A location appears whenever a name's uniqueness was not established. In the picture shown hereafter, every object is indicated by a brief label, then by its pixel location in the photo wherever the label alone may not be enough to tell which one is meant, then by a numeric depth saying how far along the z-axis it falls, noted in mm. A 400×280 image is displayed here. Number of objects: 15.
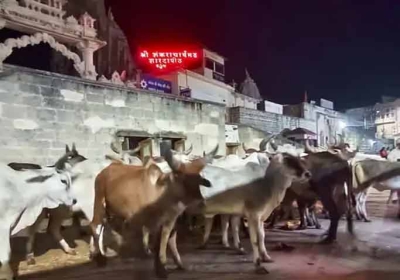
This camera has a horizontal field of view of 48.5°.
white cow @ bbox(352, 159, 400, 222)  10164
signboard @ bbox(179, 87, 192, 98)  22523
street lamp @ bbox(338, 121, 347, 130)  33294
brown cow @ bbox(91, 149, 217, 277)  5801
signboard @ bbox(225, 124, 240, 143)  16241
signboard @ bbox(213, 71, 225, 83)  29059
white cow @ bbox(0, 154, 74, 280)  5566
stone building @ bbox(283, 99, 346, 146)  28000
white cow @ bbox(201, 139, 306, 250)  6586
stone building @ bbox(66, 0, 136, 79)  20875
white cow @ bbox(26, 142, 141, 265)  7031
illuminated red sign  28641
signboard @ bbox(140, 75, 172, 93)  19562
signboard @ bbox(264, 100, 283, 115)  28750
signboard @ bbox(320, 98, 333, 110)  35044
